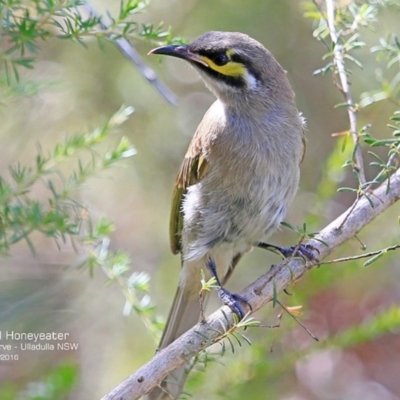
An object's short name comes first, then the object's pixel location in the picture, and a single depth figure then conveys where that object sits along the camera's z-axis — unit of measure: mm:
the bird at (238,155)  6383
